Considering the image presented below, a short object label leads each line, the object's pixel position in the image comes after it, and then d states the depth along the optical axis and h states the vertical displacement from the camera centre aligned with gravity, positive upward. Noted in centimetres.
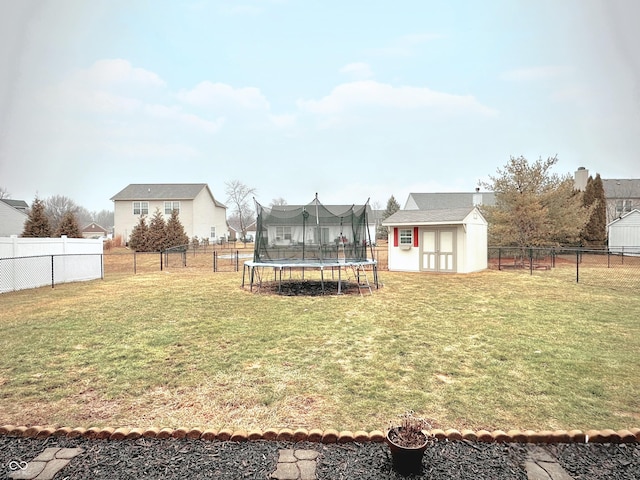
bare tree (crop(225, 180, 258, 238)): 4525 +543
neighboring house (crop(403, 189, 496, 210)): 2916 +294
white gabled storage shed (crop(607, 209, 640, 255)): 2205 +26
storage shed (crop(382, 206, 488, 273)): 1438 -21
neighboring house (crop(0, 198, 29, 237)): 2617 +130
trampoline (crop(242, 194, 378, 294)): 1040 +3
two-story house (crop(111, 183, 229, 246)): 3011 +266
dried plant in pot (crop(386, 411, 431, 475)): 212 -125
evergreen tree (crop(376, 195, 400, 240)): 3934 +327
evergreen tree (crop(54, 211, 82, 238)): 2202 +61
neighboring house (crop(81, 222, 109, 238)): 5359 +106
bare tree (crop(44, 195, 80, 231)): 4776 +453
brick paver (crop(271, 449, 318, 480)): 211 -139
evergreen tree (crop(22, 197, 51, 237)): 2148 +79
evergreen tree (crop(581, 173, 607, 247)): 2353 +74
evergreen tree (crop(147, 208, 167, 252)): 2341 +5
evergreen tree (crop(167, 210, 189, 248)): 2364 +24
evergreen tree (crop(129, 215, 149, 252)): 2369 -8
